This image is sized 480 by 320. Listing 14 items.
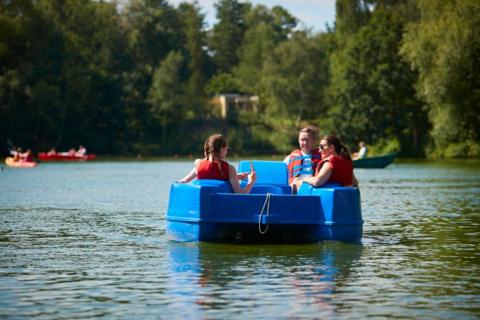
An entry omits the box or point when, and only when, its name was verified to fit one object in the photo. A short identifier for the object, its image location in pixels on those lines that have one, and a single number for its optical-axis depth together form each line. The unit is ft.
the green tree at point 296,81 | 361.30
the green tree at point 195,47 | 489.26
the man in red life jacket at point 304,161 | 60.18
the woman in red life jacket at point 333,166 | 56.44
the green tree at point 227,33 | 560.61
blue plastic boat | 54.29
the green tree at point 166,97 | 372.58
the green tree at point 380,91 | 294.25
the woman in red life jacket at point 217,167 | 56.13
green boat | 201.16
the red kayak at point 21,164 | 218.79
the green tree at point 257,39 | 465.47
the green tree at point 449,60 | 200.64
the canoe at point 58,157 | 276.00
